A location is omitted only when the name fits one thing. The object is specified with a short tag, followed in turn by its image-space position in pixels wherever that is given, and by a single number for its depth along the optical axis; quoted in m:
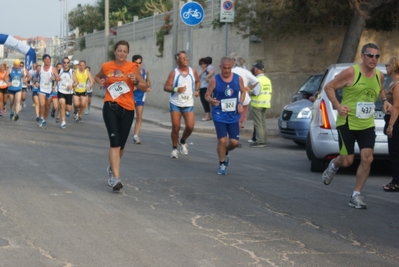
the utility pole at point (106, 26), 40.60
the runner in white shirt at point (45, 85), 21.06
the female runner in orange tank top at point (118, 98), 10.10
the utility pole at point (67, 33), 62.78
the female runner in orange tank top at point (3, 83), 24.69
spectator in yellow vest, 17.50
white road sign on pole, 22.95
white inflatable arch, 41.25
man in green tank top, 9.35
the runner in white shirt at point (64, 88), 21.23
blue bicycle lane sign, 23.67
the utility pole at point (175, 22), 27.00
